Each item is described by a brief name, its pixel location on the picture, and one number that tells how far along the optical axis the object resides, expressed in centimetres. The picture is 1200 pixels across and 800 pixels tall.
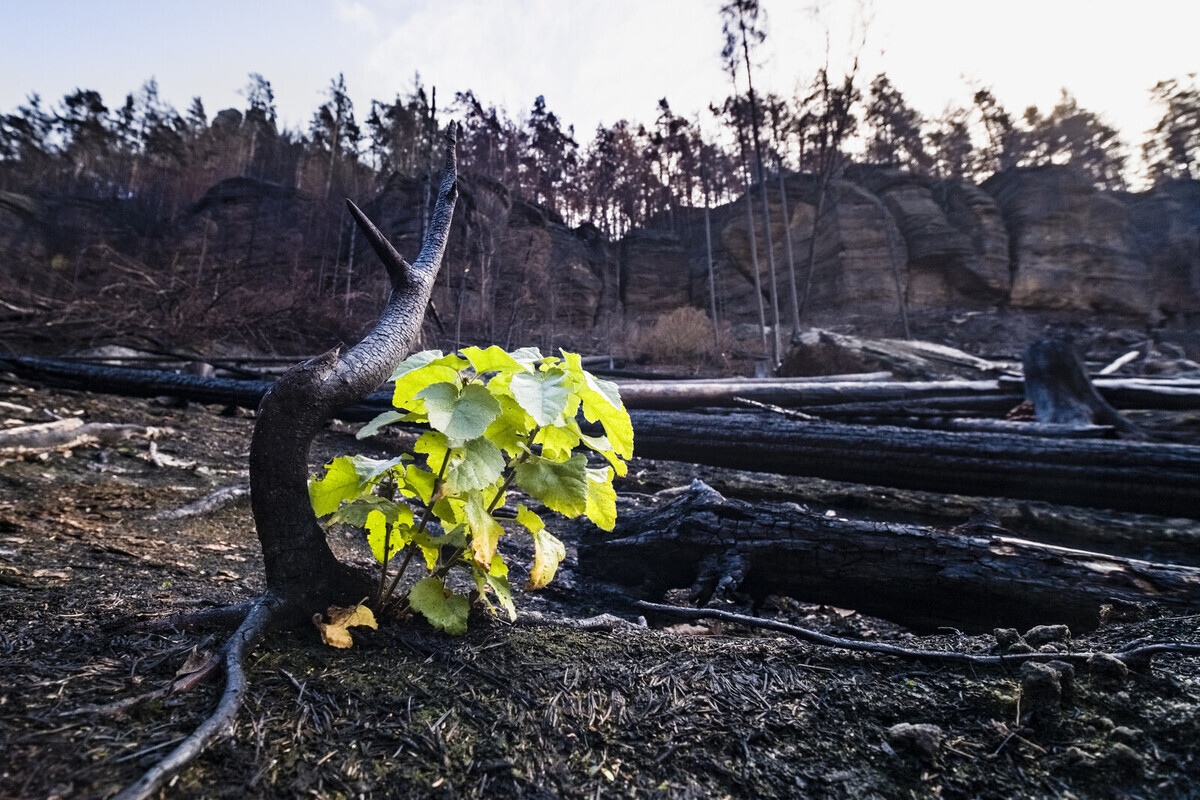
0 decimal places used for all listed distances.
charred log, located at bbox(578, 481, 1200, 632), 195
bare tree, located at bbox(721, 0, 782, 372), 1978
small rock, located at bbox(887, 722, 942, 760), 103
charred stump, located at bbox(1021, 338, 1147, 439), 545
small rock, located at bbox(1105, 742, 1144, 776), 97
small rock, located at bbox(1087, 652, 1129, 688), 118
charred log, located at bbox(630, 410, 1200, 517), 351
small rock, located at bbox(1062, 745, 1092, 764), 99
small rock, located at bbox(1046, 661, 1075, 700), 114
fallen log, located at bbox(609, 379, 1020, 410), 641
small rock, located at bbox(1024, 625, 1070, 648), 139
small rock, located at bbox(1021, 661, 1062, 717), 112
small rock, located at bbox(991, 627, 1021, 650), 136
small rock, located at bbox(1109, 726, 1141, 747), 103
